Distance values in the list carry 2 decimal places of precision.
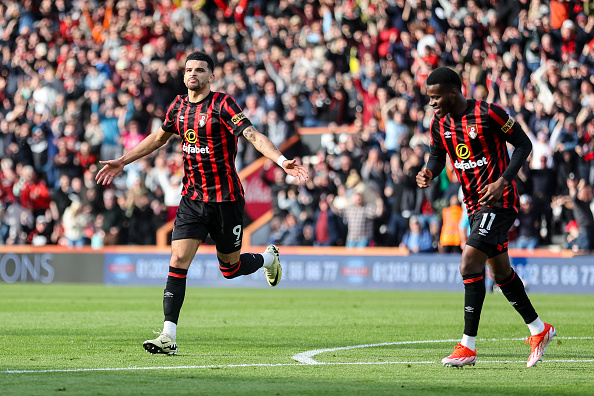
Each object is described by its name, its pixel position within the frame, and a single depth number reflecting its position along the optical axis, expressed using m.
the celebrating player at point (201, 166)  18.44
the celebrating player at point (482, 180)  16.67
